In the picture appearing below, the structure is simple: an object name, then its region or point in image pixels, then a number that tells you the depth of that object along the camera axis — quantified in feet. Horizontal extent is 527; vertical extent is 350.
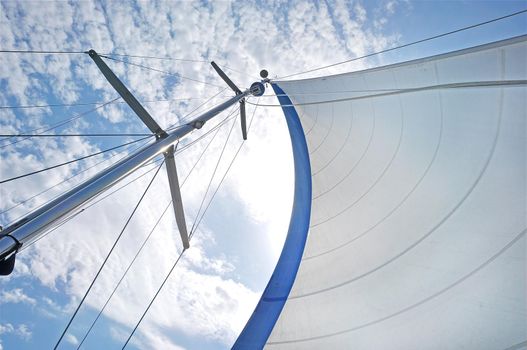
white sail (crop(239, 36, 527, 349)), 6.88
